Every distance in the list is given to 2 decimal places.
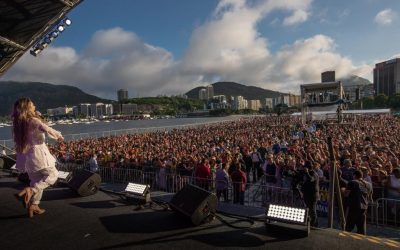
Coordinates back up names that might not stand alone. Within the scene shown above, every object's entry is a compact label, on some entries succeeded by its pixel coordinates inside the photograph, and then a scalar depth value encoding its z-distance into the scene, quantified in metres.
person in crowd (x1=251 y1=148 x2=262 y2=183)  14.89
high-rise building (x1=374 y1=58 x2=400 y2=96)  181.27
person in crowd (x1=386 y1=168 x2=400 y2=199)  7.99
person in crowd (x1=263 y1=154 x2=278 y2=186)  10.94
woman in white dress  5.35
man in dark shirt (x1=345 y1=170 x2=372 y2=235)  6.90
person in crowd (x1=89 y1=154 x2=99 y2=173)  14.25
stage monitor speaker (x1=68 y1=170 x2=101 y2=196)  7.76
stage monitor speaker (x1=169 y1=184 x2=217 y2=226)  5.55
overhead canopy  13.72
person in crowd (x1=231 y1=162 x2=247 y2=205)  9.92
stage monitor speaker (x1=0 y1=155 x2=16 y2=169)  13.18
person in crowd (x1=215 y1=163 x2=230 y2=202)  10.12
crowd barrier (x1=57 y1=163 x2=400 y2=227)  7.98
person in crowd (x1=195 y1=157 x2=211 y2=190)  10.58
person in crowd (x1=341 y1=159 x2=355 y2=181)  9.18
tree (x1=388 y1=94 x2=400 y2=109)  120.56
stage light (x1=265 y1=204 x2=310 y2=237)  5.03
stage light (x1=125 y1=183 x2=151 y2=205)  6.92
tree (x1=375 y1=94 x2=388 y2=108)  132.68
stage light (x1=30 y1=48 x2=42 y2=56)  17.03
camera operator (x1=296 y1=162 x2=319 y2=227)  7.57
